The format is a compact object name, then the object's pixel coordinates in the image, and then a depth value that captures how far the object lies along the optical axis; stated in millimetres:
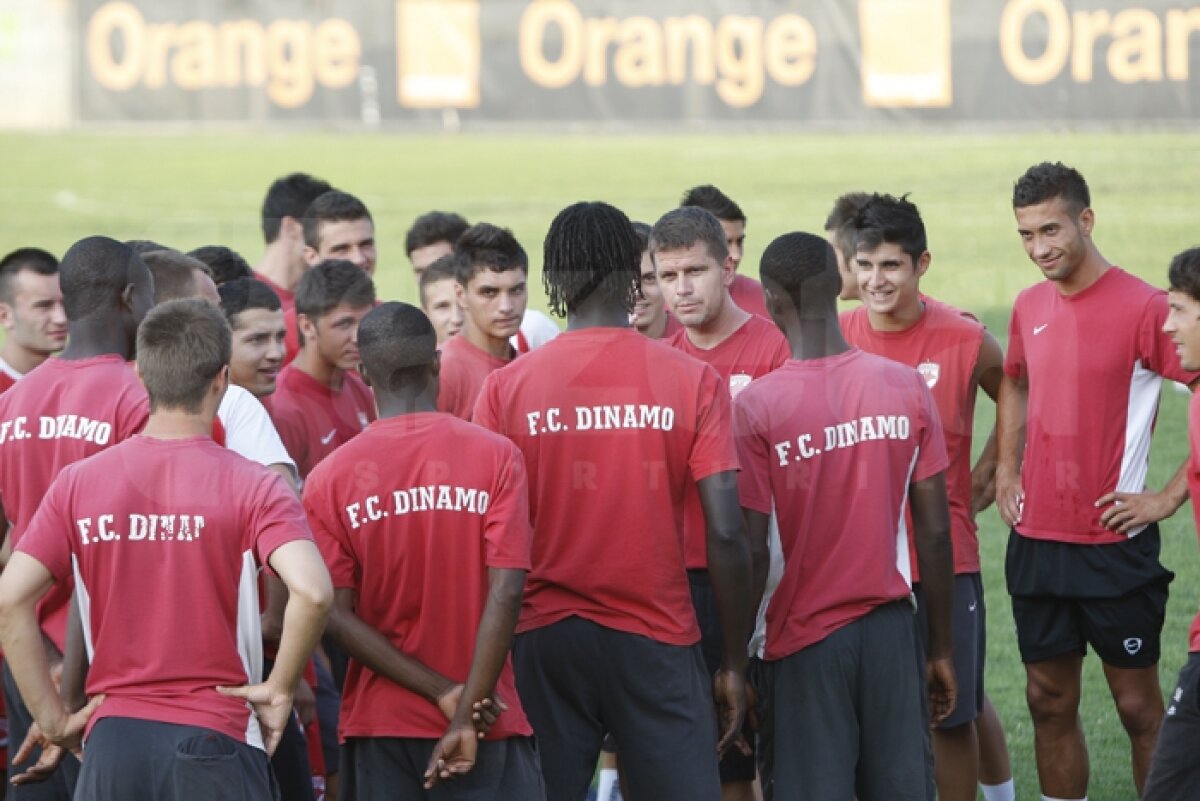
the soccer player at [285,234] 15250
